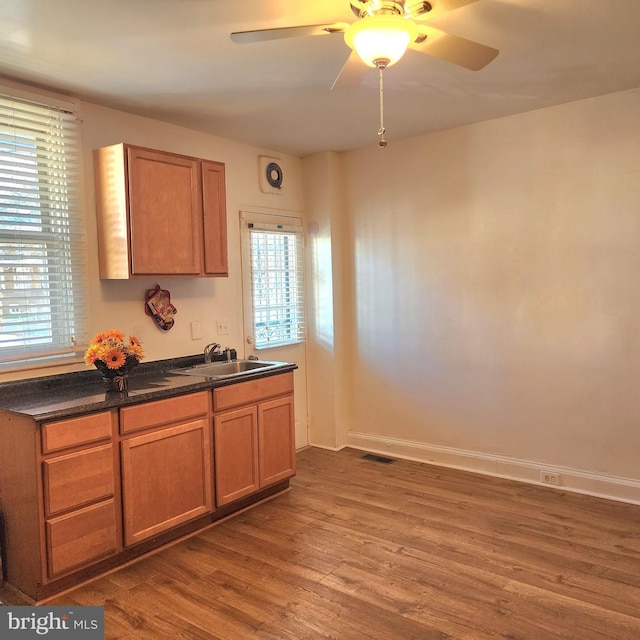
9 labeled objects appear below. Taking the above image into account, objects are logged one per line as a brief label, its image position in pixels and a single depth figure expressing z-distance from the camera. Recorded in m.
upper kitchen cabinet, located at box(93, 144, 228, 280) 3.04
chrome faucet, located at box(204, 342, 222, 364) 3.79
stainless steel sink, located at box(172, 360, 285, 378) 3.59
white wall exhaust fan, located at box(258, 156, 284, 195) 4.30
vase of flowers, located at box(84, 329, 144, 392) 2.76
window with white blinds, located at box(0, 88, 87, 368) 2.80
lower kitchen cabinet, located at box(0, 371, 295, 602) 2.40
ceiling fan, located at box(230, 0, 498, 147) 1.74
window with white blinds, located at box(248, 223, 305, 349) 4.28
